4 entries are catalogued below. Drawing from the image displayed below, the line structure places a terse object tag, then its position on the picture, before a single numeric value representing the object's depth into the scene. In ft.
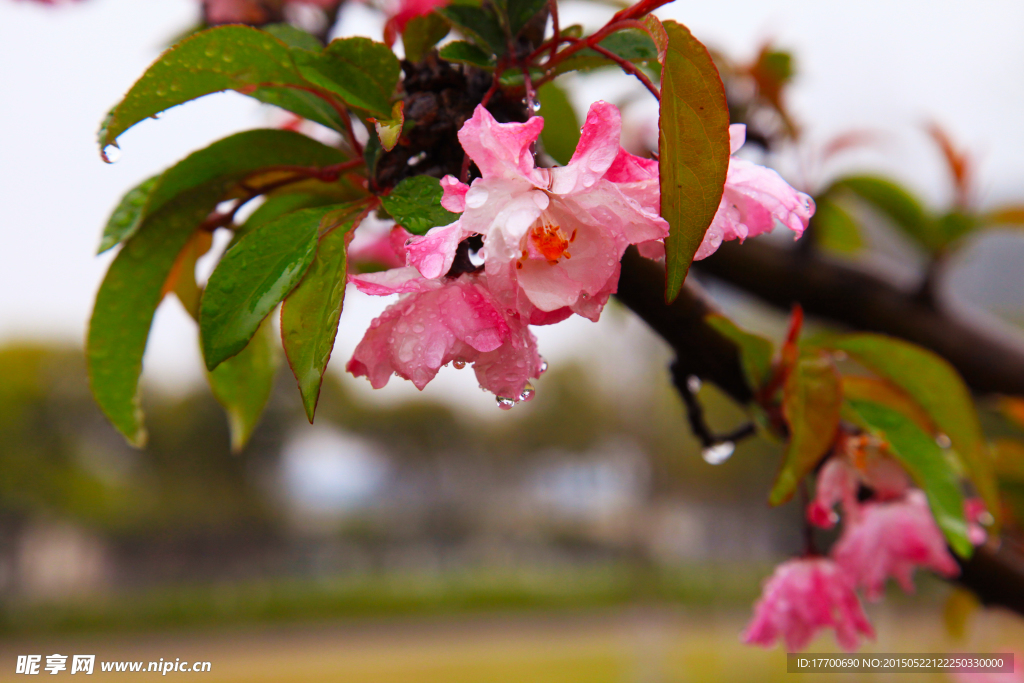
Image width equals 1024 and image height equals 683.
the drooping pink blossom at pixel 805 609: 1.72
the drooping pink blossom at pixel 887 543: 1.79
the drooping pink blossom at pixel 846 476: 1.58
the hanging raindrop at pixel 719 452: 1.72
